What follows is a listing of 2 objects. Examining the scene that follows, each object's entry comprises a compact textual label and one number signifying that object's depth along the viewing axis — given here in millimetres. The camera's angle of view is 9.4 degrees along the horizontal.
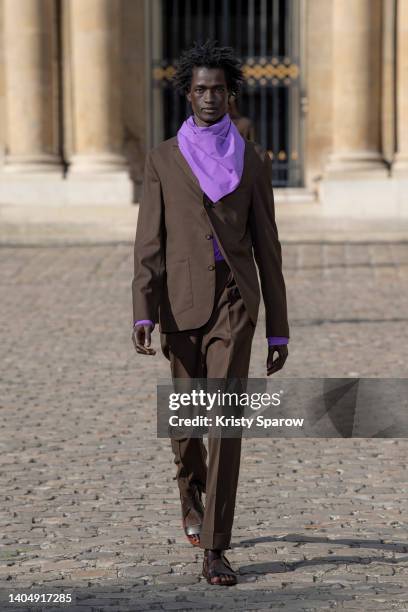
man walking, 8360
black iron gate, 36456
